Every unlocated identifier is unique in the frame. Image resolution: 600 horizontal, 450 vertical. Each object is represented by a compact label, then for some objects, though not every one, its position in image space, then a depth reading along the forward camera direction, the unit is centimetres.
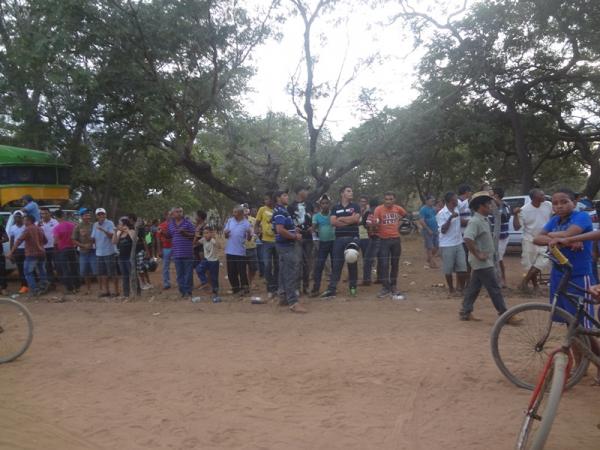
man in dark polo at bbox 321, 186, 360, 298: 865
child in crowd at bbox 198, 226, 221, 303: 934
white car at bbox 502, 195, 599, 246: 1380
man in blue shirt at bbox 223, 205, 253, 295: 927
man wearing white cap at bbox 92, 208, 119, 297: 988
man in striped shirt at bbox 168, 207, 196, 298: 931
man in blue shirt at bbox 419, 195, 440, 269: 1197
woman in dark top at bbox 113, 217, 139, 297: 973
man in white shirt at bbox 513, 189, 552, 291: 786
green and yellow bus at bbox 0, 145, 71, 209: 1261
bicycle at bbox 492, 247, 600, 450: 299
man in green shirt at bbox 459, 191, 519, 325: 639
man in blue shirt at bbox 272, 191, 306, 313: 793
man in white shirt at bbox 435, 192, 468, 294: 813
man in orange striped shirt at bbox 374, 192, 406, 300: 883
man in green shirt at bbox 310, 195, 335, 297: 904
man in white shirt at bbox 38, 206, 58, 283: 1066
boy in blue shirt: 435
